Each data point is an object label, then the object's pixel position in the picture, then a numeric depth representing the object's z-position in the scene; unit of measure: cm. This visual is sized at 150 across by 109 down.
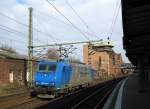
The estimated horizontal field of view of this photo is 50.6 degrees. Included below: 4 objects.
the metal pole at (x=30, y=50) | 1967
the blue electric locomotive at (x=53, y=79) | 1214
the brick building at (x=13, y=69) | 1985
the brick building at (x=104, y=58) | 5895
